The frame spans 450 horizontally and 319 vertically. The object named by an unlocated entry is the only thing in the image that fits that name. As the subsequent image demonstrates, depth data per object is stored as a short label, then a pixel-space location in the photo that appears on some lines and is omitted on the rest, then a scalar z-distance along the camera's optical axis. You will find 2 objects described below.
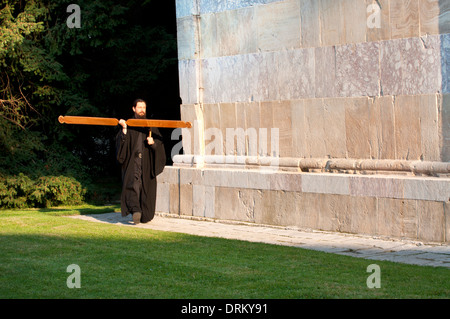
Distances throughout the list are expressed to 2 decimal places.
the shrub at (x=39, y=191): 15.15
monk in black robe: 10.46
